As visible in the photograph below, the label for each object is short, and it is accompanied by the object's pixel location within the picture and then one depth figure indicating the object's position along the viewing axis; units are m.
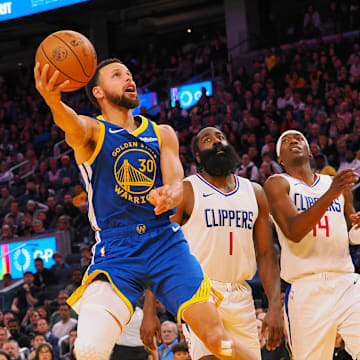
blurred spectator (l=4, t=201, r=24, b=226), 13.57
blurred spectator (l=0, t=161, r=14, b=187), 15.92
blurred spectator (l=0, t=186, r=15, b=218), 14.54
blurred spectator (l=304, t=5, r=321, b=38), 15.96
